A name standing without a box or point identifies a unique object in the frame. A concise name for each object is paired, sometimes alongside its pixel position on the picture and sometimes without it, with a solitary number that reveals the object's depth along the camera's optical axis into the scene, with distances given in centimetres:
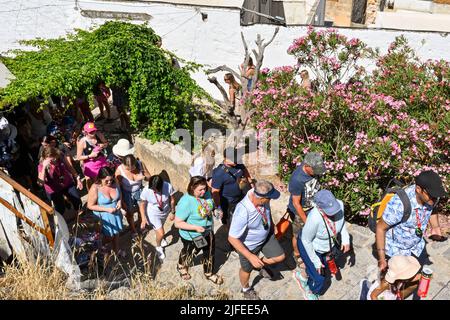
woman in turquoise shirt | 534
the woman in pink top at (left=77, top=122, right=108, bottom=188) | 691
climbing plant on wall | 761
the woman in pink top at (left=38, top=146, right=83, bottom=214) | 645
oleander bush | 664
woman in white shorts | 582
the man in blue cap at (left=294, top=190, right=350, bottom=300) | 489
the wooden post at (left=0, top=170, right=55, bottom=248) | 509
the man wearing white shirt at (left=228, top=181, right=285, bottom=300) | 491
